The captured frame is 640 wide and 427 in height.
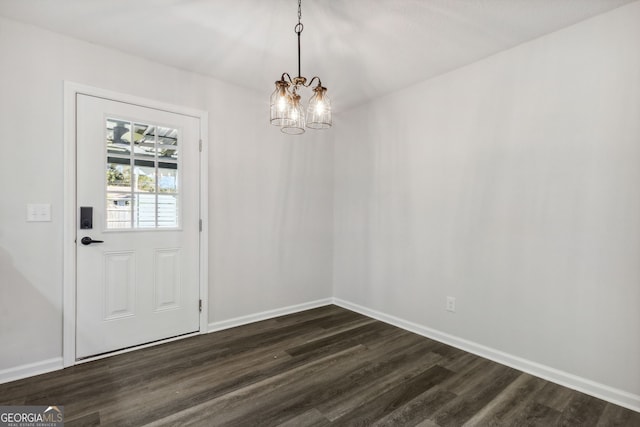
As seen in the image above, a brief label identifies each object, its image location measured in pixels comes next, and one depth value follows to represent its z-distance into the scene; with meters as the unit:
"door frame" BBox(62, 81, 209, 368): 2.32
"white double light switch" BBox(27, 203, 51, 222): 2.21
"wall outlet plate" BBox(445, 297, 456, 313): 2.81
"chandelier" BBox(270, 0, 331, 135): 1.85
